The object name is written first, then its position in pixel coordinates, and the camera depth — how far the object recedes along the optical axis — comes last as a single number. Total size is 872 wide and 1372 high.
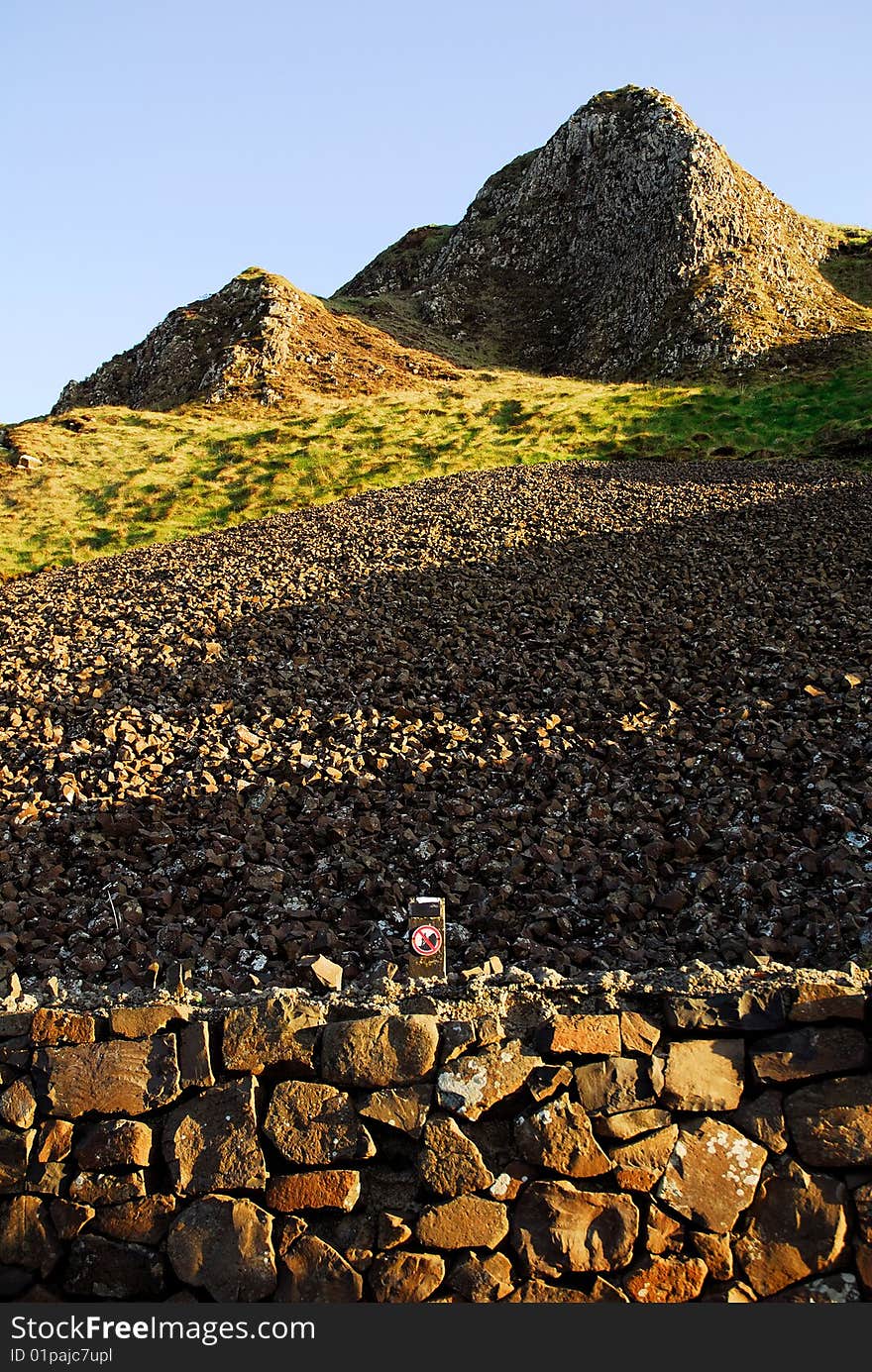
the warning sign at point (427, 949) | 6.49
